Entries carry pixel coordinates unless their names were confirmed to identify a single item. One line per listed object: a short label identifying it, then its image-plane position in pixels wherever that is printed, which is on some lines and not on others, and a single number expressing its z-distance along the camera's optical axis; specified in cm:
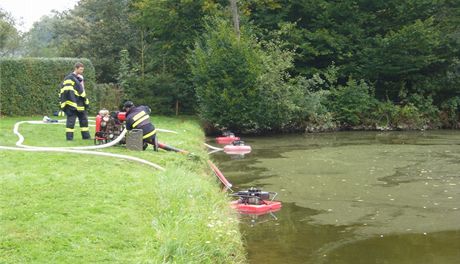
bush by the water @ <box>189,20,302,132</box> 2259
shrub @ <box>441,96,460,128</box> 2772
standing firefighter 1267
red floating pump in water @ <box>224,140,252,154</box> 1702
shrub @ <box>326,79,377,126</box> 2620
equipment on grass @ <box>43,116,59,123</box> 1628
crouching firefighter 1184
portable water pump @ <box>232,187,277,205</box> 898
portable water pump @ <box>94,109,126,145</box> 1234
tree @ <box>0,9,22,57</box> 3588
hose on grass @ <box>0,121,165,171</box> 997
